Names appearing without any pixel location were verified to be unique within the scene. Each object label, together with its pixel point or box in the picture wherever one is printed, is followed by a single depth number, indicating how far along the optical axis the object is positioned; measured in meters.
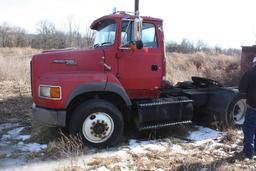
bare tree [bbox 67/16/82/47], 31.68
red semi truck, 5.93
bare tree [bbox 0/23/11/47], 61.83
